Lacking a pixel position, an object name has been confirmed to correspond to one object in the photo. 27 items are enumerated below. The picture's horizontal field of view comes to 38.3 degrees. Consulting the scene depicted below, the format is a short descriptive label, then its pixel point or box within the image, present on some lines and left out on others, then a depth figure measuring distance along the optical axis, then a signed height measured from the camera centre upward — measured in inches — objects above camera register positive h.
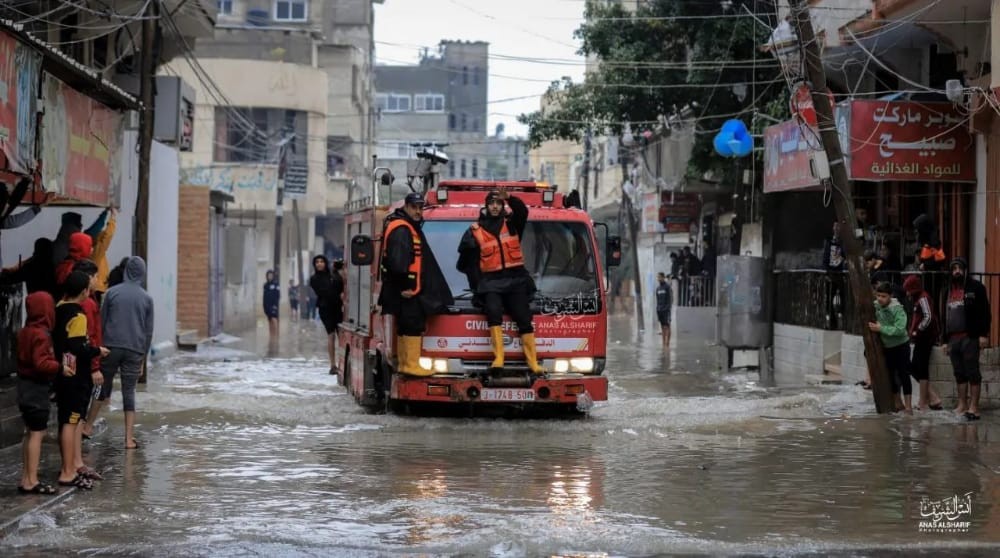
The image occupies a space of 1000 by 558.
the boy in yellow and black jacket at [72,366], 417.4 -25.2
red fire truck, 586.9 -15.8
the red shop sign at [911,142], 820.6 +83.3
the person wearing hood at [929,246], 741.9 +22.3
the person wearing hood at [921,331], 672.4 -20.2
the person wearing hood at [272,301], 1475.1 -20.2
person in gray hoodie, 520.7 -16.3
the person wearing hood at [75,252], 492.8 +9.5
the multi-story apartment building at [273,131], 2101.4 +239.1
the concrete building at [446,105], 3868.1 +497.4
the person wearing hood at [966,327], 637.9 -17.2
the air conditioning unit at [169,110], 1074.7 +128.1
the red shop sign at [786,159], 920.9 +85.2
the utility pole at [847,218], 641.6 +32.0
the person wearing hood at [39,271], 515.5 +3.0
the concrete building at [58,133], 503.8 +60.3
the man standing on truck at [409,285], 580.7 -0.7
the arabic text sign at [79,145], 557.3 +56.7
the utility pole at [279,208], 1854.1 +96.1
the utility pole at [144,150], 812.6 +74.4
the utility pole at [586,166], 1900.1 +163.6
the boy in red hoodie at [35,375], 405.4 -26.9
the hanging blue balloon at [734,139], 1038.4 +106.4
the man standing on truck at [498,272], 577.3 +4.8
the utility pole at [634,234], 1761.3 +63.9
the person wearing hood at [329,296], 836.6 -8.2
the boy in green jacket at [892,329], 661.9 -19.0
